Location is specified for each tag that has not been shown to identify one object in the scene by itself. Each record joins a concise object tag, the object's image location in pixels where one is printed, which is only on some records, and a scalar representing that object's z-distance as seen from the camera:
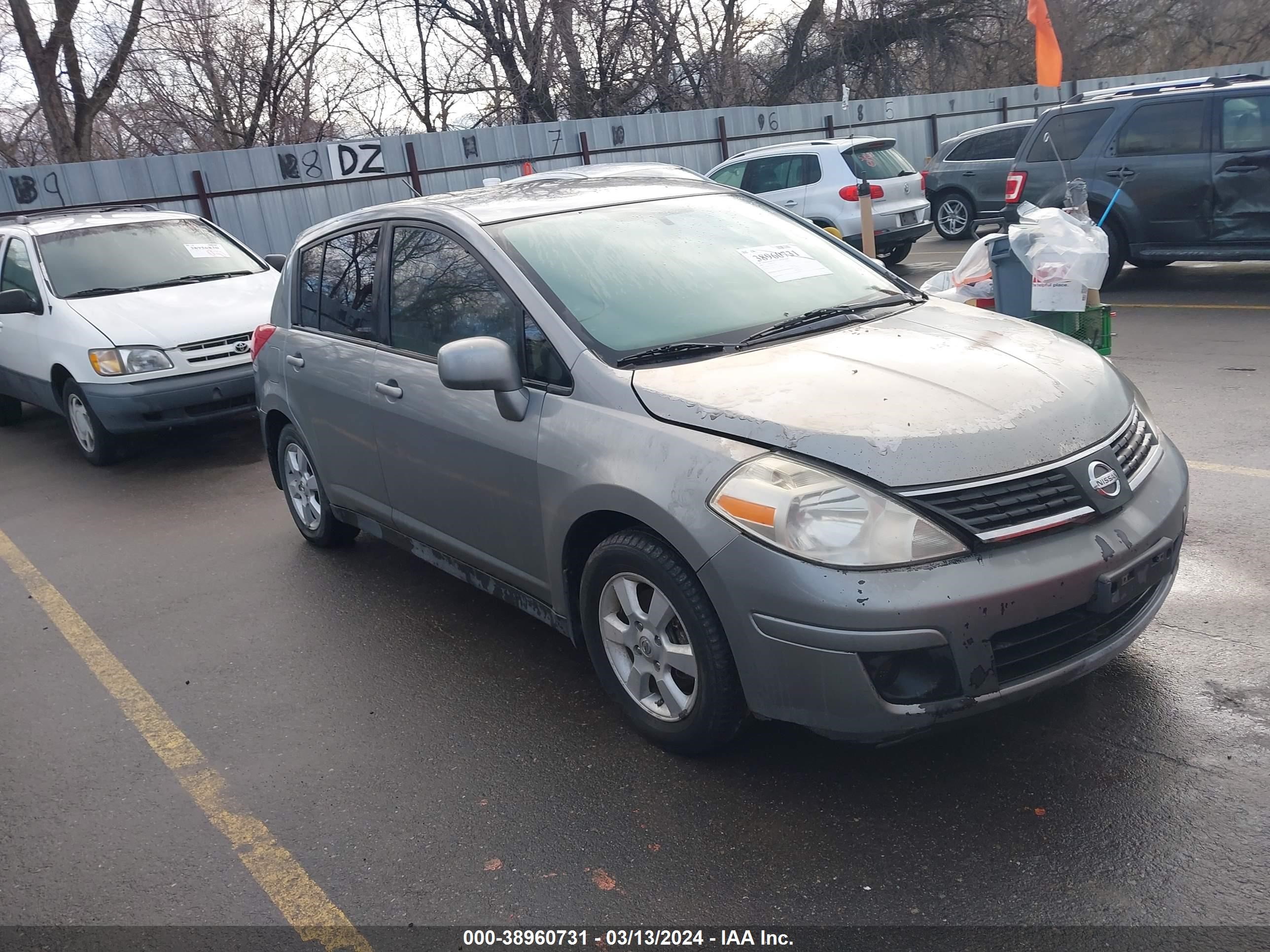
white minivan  7.59
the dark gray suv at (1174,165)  9.23
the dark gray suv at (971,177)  14.88
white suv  13.48
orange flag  7.75
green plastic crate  5.74
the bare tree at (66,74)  18.17
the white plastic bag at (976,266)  6.11
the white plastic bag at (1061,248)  5.50
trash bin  5.84
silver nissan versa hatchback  2.77
